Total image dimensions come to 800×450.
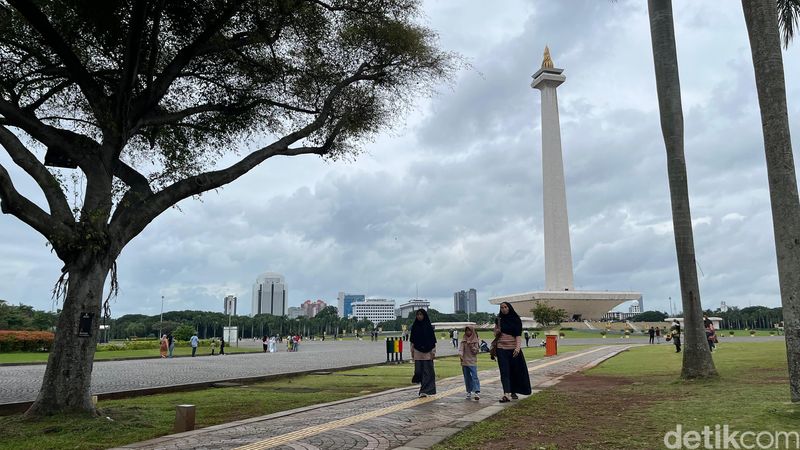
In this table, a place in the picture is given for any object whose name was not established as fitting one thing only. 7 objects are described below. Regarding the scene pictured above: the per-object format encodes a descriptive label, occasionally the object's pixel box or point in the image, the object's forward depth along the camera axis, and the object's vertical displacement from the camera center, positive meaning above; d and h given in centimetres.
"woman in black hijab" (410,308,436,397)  1067 -53
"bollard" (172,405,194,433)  740 -113
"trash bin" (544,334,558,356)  2712 -121
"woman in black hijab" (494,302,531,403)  973 -60
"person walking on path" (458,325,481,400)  1027 -75
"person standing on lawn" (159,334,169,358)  3319 -105
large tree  909 +479
